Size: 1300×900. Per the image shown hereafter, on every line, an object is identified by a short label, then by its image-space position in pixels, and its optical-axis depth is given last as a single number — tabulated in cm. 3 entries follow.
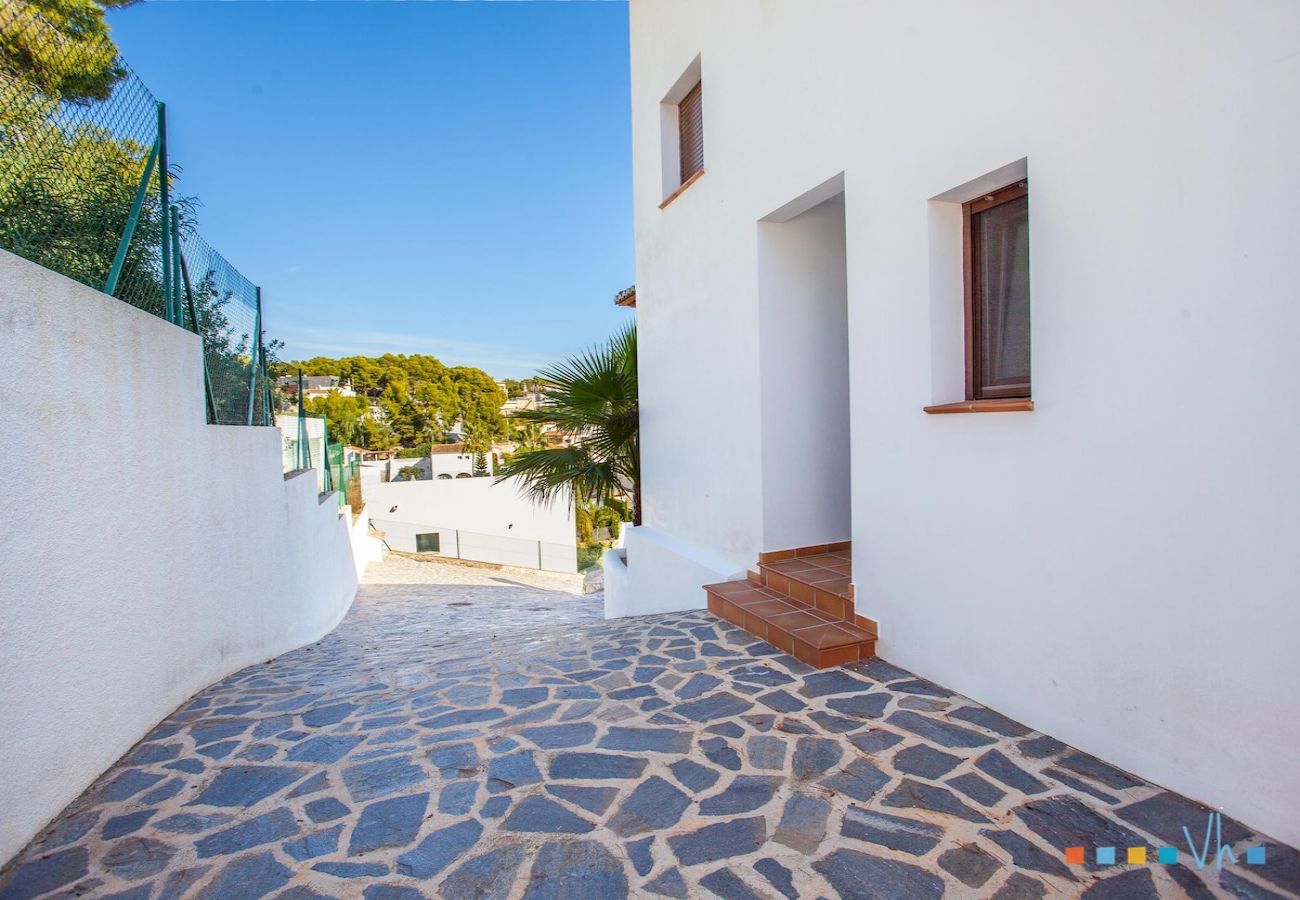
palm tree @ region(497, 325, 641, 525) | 728
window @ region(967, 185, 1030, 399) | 292
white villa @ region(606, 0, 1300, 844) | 195
